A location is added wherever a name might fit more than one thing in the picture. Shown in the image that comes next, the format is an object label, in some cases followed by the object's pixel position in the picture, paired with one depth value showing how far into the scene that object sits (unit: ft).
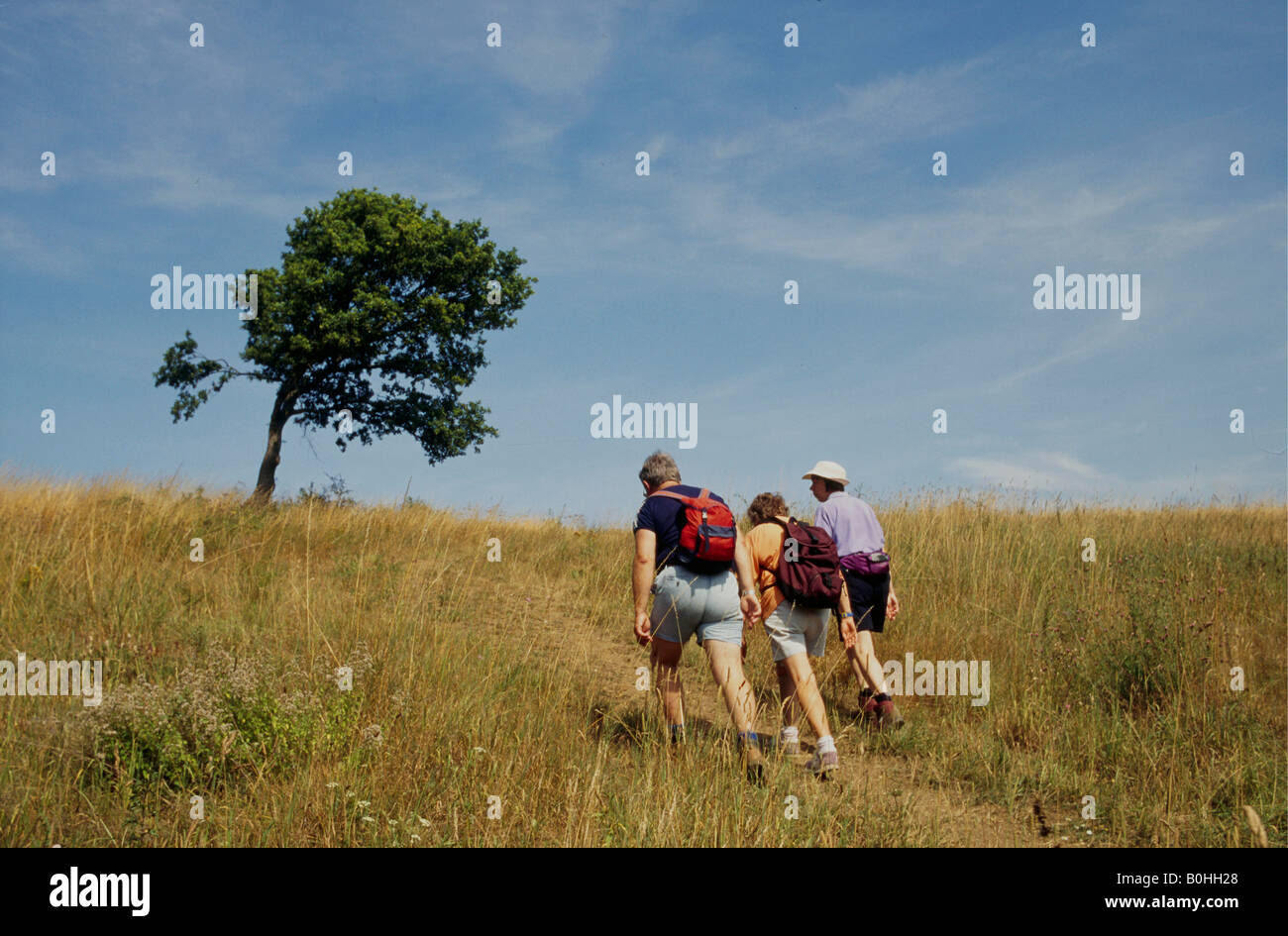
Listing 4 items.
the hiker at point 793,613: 21.23
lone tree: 87.76
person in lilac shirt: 24.61
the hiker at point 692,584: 20.15
